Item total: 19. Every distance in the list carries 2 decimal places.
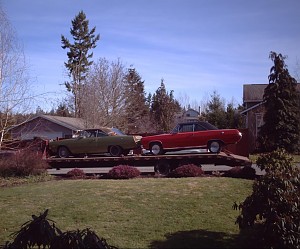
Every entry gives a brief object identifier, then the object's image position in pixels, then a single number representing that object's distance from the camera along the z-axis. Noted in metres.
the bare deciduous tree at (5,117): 14.06
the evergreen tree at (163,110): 49.37
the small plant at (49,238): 4.02
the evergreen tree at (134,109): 40.36
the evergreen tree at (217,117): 42.09
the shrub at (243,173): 13.16
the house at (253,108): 35.39
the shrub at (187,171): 13.20
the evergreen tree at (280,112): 29.36
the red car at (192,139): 14.45
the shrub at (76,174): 14.38
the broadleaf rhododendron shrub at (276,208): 5.55
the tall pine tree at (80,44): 50.50
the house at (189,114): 57.11
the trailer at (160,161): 14.21
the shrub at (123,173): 13.38
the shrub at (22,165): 14.41
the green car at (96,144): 15.95
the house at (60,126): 34.97
